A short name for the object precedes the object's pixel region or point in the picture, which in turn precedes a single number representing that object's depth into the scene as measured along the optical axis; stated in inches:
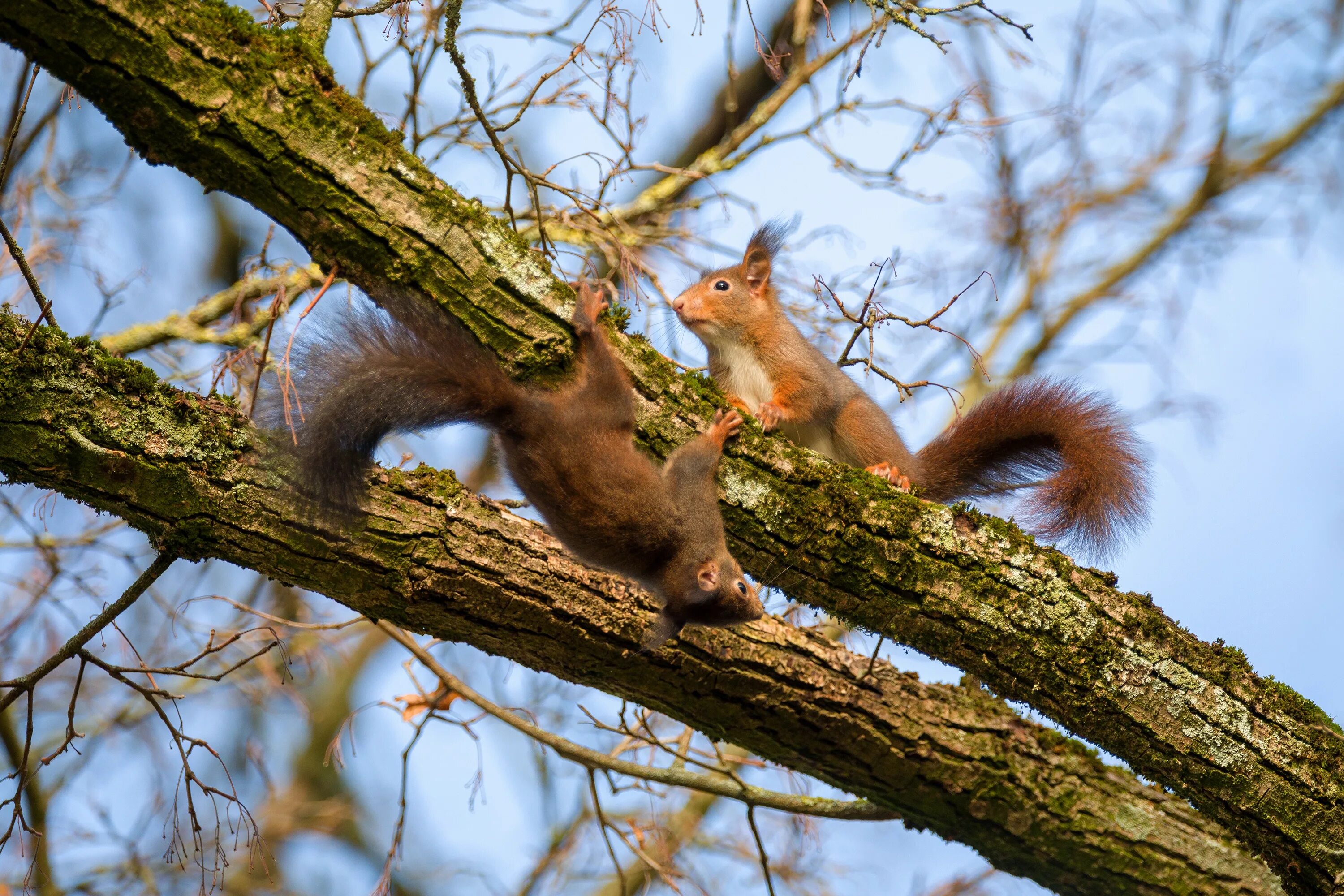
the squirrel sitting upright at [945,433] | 329.7
